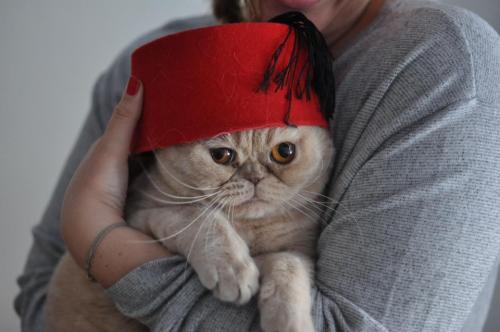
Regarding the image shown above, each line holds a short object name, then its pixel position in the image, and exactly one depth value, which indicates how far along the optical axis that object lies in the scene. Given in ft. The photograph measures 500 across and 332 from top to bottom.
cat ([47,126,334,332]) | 2.43
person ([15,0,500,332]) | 2.16
